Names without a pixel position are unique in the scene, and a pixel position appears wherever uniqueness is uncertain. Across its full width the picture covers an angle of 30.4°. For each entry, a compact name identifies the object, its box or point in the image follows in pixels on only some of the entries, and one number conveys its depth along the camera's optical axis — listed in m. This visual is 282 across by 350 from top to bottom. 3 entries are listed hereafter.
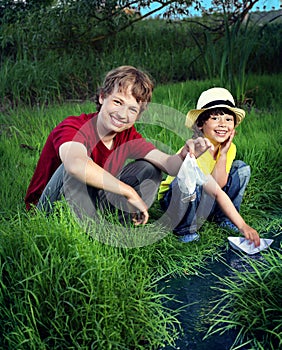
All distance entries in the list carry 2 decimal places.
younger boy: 2.83
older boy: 2.48
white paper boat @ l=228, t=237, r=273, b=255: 2.79
